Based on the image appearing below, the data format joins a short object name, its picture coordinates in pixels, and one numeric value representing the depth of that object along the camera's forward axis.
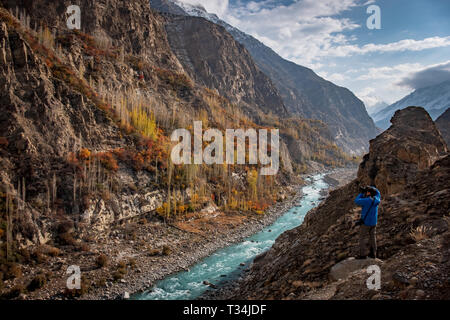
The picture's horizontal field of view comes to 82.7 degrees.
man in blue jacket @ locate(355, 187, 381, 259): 6.43
